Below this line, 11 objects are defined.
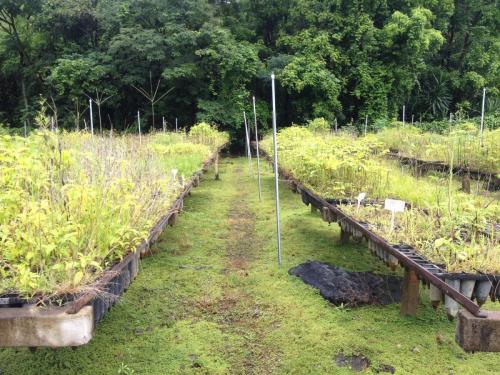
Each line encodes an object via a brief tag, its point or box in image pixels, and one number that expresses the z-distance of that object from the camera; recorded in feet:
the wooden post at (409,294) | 11.53
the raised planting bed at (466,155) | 26.23
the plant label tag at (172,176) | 18.03
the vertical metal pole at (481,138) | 28.50
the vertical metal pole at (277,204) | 15.82
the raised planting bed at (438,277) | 8.86
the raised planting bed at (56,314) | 6.95
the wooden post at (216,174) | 39.08
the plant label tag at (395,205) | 12.34
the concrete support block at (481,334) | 7.30
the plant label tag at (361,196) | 14.89
